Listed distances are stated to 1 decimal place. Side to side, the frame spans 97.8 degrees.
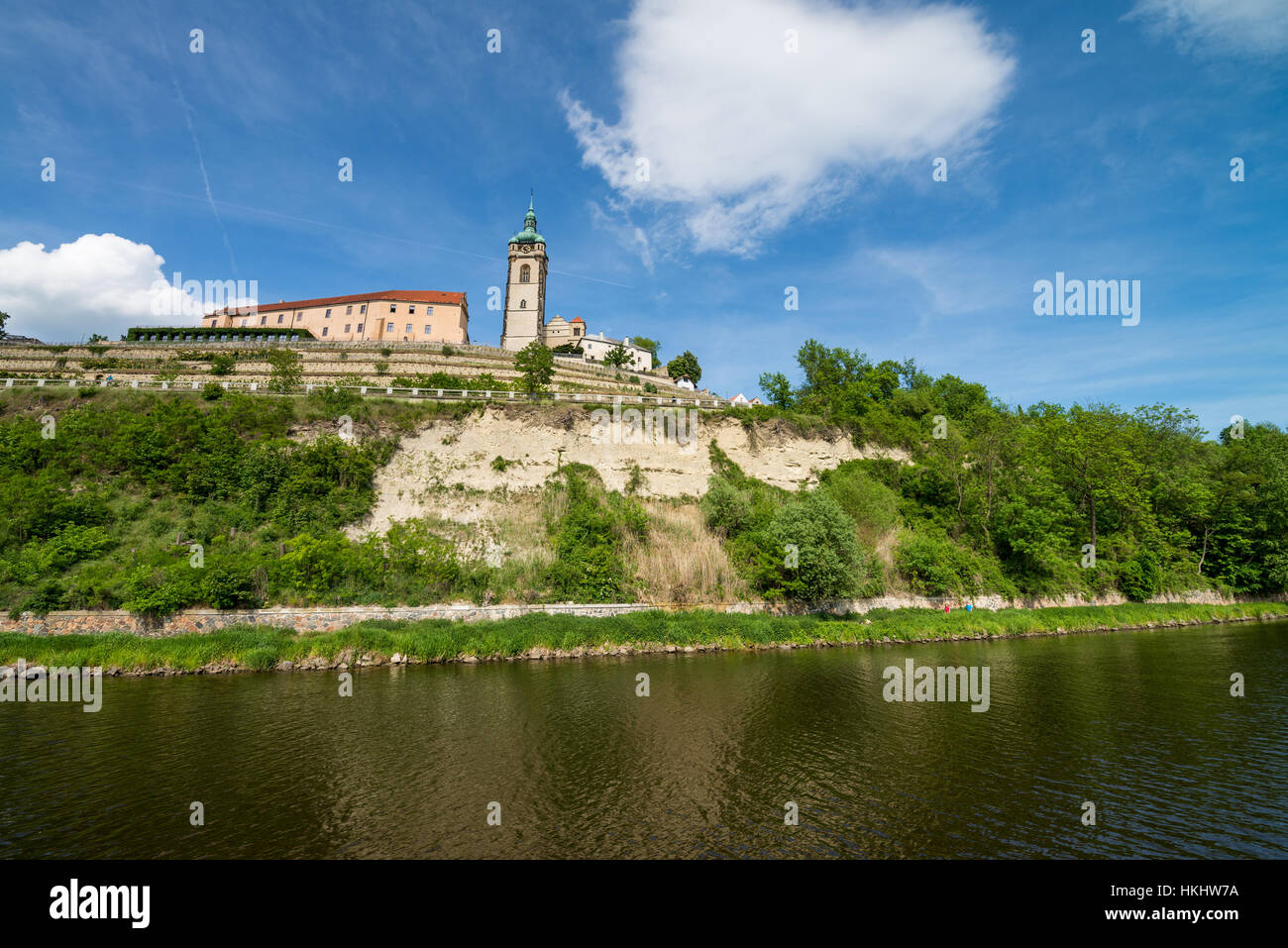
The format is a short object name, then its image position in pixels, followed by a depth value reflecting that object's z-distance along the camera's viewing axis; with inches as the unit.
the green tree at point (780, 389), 2309.3
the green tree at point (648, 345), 4180.6
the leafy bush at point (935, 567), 1349.7
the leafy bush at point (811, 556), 1188.5
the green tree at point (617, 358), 3073.3
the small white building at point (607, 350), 3607.3
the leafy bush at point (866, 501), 1451.8
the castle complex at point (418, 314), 2940.5
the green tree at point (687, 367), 3361.2
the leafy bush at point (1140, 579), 1475.1
